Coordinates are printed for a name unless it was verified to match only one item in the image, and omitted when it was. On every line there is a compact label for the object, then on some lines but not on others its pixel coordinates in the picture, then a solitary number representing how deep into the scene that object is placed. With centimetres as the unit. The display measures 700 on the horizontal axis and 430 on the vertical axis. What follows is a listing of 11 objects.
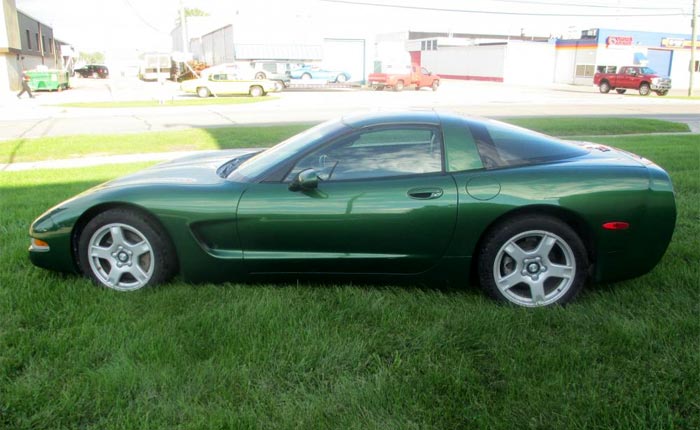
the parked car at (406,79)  3728
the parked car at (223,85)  3117
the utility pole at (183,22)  3762
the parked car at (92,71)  6700
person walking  3019
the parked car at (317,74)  3925
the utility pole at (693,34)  3456
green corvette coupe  373
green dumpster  3588
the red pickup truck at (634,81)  3538
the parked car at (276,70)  3756
